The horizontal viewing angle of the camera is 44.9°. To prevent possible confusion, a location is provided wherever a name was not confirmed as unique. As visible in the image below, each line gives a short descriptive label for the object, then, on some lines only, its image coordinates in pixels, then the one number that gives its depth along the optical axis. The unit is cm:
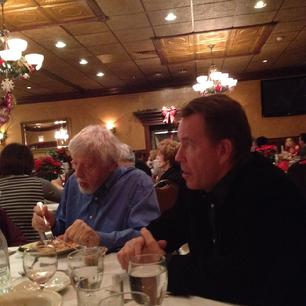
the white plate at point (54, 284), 118
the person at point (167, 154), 448
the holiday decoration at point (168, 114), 1128
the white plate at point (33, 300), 102
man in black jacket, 112
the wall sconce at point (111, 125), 1244
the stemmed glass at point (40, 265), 111
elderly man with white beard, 200
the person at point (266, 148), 690
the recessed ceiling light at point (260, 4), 569
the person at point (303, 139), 782
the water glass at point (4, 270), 122
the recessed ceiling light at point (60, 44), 681
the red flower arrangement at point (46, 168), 465
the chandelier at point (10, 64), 480
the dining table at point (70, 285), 108
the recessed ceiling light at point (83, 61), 821
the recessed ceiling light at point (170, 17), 586
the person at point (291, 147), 902
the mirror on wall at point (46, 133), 1277
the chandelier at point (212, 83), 879
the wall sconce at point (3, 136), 1284
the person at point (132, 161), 403
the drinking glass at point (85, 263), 103
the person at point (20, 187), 310
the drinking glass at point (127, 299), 82
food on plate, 155
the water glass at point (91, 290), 88
